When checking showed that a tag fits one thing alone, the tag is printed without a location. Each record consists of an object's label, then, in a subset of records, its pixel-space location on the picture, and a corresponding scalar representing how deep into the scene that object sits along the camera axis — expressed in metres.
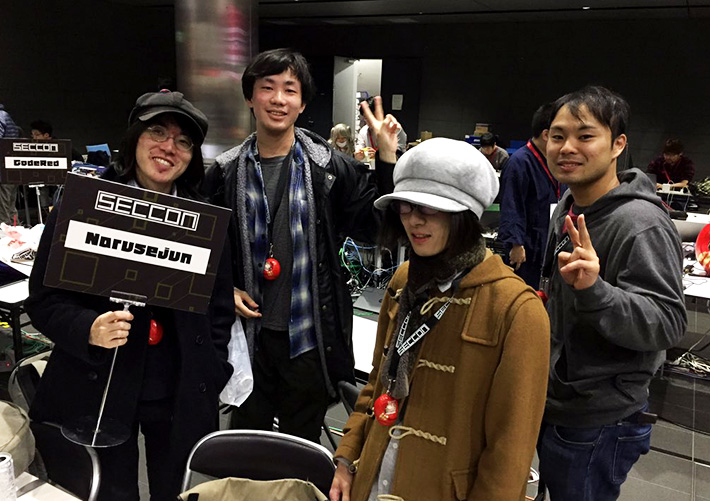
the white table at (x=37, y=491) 1.32
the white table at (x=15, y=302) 2.95
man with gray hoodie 1.35
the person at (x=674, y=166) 7.62
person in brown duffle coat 1.08
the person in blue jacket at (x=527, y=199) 3.52
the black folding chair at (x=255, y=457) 1.52
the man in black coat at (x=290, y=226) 1.77
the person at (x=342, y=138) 5.81
